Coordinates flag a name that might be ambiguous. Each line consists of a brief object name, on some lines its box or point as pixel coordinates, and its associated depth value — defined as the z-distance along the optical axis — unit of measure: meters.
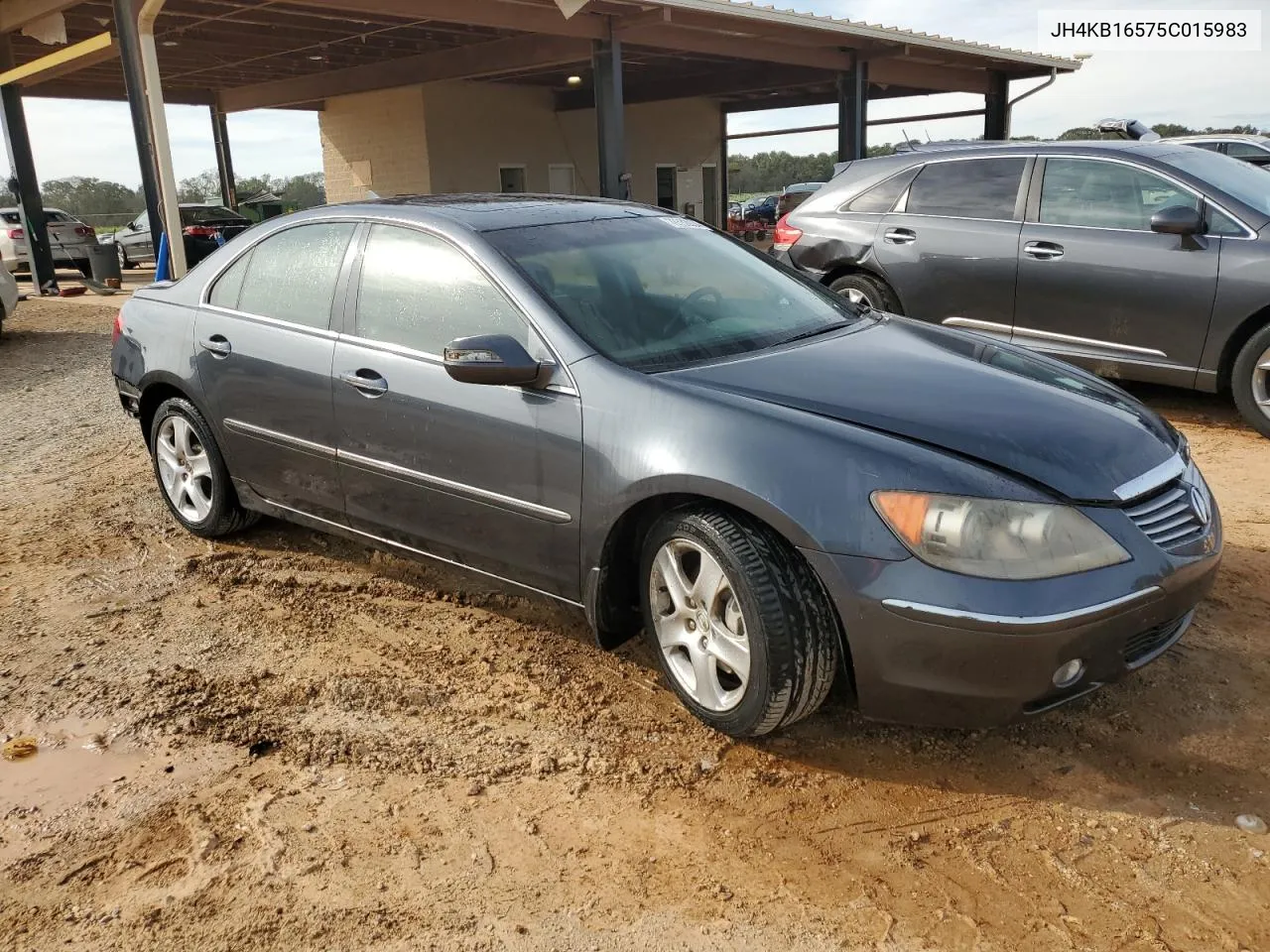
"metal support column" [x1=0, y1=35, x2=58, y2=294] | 15.75
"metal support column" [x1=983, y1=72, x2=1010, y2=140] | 22.53
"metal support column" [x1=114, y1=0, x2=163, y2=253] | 11.80
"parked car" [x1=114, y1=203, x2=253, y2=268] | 19.38
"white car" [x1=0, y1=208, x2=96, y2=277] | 19.82
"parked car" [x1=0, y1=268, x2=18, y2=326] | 11.70
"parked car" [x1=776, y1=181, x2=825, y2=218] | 23.95
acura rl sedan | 2.68
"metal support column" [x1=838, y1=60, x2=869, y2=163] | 18.62
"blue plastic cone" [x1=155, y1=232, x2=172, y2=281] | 11.54
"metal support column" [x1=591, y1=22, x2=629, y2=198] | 14.99
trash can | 17.88
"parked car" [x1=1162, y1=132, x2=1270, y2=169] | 14.19
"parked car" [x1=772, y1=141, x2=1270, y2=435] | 5.98
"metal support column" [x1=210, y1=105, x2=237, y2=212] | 22.38
